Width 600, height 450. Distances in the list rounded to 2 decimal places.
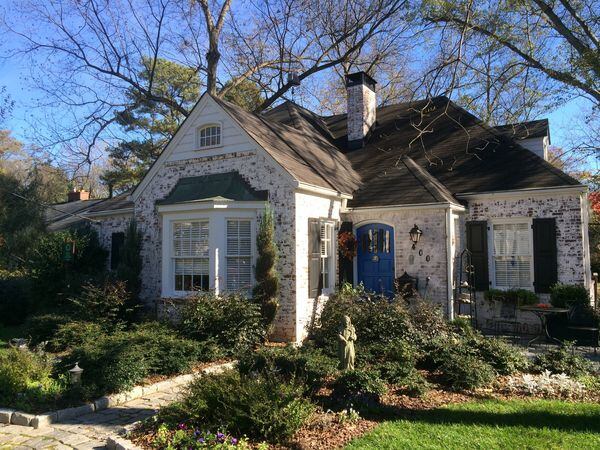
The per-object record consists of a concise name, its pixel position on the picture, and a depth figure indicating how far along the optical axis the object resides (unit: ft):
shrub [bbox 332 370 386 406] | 20.15
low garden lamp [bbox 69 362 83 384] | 22.79
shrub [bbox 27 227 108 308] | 43.37
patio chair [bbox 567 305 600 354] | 31.73
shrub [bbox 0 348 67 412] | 21.74
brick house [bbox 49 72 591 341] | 37.45
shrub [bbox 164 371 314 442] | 16.89
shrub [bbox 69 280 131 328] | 37.01
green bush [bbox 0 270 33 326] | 46.91
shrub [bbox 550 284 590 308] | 36.58
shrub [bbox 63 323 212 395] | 23.61
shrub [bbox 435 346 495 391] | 23.43
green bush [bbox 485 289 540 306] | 39.65
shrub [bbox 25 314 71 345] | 35.81
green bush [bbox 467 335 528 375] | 25.89
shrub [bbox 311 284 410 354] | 30.50
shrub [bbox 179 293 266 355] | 32.07
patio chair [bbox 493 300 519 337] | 40.40
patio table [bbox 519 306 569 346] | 32.04
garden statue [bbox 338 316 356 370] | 23.49
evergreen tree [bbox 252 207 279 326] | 35.14
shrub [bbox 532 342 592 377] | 25.19
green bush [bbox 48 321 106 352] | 32.58
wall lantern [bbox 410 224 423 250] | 39.42
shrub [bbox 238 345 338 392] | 21.94
